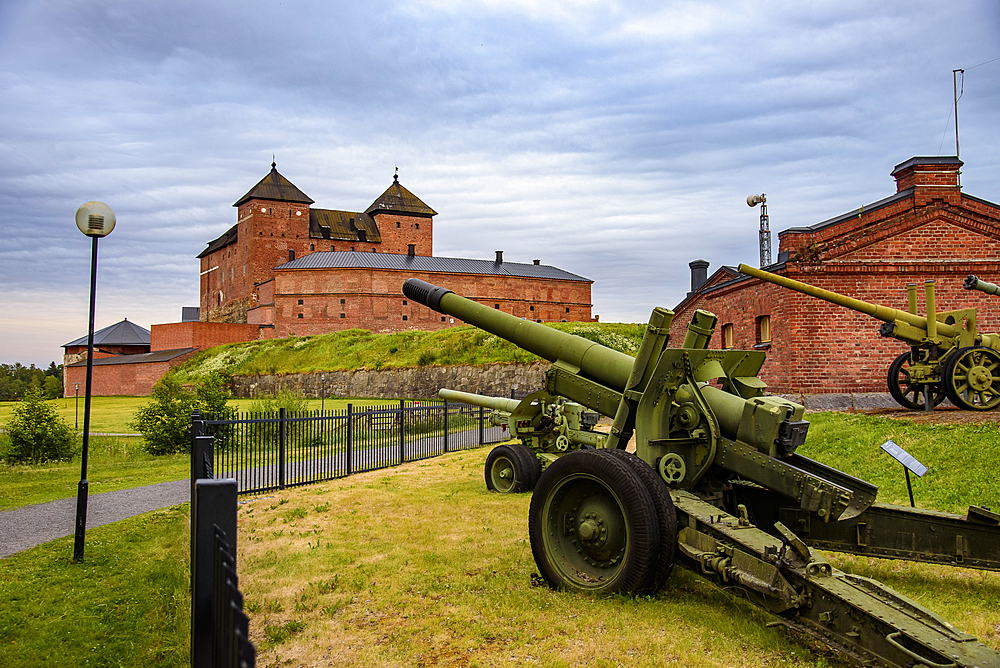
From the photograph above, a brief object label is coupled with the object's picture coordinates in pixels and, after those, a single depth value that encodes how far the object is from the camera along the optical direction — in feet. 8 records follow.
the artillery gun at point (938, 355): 38.68
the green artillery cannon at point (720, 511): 13.53
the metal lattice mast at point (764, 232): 78.18
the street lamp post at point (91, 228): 23.43
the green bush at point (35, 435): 51.21
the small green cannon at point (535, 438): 29.04
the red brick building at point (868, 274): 51.19
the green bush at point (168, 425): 57.98
